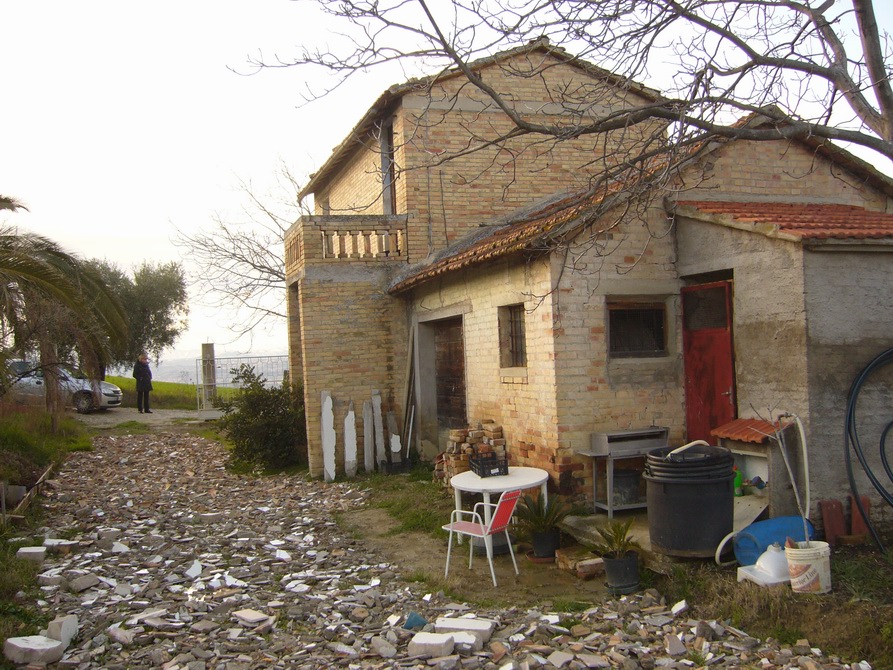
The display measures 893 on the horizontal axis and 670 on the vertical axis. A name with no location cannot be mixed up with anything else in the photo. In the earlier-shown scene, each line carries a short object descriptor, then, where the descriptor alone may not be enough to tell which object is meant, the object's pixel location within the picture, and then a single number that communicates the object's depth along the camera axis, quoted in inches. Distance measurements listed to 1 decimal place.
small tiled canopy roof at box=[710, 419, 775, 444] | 276.5
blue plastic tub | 244.5
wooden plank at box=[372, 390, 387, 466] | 513.0
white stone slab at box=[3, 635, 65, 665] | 206.7
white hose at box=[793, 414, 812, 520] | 261.7
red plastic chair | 271.3
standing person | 936.9
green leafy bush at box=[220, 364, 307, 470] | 555.8
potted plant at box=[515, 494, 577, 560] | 300.7
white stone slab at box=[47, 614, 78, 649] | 220.1
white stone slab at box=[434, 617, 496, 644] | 217.7
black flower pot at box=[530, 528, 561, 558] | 300.5
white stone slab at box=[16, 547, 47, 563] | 302.5
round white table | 291.6
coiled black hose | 264.8
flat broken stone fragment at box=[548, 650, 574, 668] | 197.5
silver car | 486.4
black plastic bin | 247.9
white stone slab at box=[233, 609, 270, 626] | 239.3
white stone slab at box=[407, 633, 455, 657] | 207.3
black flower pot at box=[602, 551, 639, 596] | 253.4
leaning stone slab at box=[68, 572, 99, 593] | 271.9
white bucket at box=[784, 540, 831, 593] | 219.8
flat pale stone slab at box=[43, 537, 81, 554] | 323.3
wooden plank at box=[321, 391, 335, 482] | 501.7
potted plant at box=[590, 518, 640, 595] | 253.6
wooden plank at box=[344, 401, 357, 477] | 505.7
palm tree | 431.5
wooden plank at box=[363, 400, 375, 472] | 512.1
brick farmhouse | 276.5
